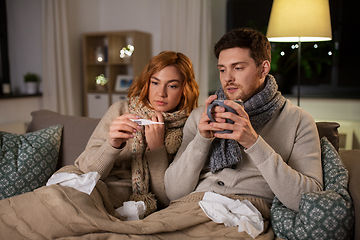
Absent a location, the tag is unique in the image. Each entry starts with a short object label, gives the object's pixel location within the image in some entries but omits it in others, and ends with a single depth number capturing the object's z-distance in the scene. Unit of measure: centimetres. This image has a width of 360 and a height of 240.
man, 129
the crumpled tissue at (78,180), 124
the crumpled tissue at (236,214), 110
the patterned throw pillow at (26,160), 158
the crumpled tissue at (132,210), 134
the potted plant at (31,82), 404
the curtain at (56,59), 406
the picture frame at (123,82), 433
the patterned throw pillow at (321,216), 100
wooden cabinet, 422
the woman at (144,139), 135
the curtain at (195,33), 368
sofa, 151
